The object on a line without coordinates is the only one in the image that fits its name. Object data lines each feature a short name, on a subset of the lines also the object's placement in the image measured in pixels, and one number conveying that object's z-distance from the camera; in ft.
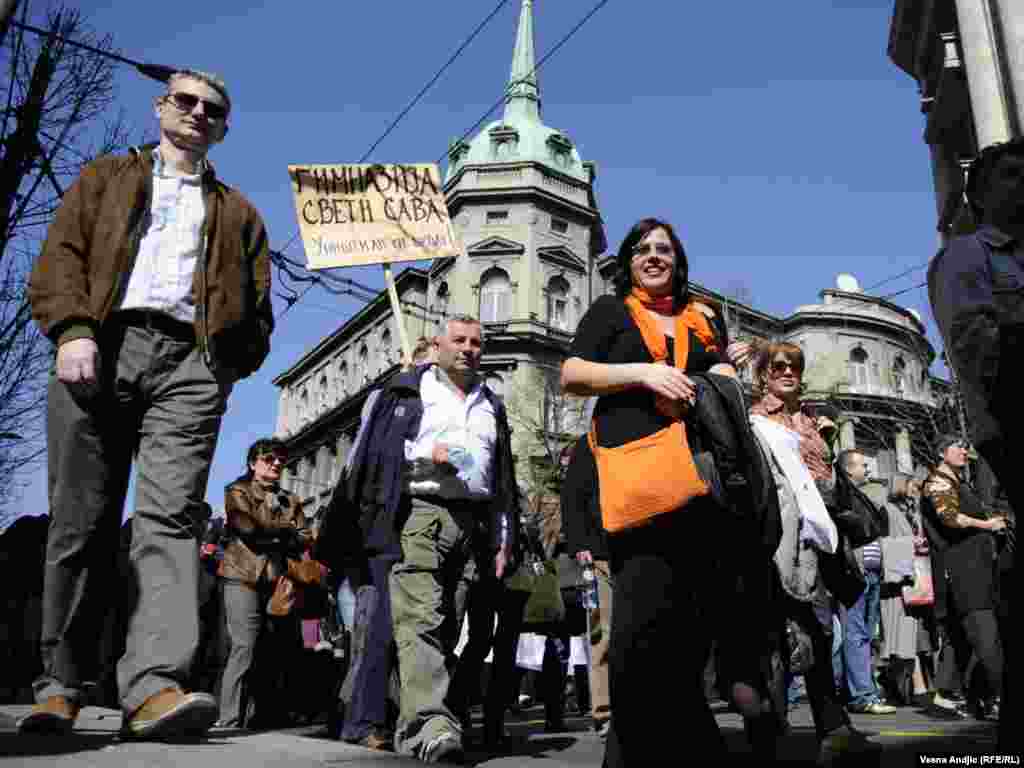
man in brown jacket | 10.74
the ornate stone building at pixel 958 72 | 48.80
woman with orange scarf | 8.82
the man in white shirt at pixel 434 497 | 14.32
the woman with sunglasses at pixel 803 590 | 13.28
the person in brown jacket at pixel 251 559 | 22.16
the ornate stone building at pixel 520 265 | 132.87
